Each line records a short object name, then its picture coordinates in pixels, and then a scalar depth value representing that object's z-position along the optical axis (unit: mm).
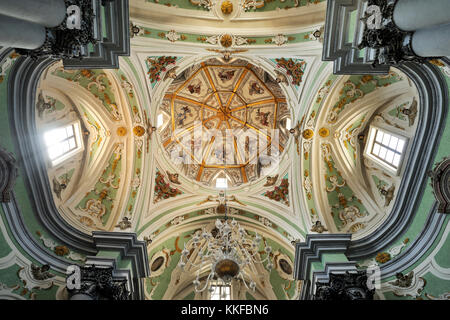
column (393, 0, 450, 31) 4953
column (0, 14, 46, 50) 5051
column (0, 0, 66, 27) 4832
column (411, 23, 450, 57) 5266
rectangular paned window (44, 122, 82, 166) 10164
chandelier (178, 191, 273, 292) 8289
